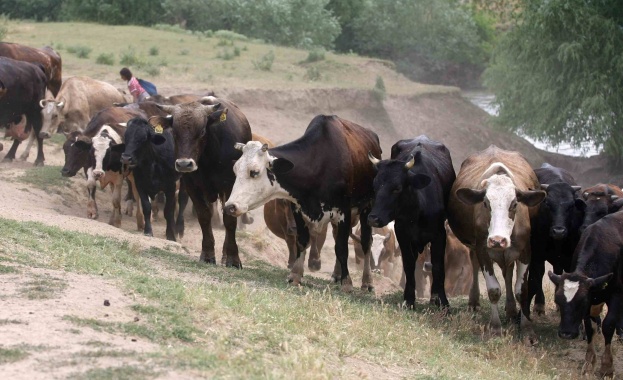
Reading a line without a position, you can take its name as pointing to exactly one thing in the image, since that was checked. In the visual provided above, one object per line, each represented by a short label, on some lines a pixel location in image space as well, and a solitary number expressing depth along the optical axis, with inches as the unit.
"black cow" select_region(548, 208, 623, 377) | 428.8
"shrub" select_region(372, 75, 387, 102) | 1349.7
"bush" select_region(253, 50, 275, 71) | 1344.7
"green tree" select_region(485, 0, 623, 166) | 1195.9
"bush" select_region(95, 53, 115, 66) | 1220.5
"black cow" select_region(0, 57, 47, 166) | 775.1
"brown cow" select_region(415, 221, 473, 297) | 681.6
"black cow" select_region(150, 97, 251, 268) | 530.6
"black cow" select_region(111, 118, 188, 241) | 624.7
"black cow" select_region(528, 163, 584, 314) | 483.5
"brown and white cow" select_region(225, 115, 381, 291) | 504.7
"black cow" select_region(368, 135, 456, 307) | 483.8
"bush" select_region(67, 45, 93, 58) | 1261.1
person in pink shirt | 866.5
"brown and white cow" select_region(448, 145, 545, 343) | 454.3
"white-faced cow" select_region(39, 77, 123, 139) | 811.4
